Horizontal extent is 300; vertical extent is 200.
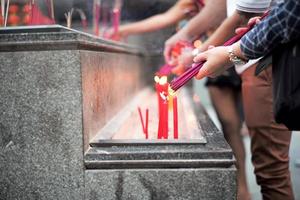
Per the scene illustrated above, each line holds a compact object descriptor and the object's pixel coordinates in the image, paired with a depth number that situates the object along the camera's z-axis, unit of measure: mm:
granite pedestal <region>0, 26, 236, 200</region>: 1792
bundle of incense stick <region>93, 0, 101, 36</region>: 3684
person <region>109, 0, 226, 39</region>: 2882
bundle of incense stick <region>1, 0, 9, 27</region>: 2198
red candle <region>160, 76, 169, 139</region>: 2182
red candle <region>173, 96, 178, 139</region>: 2158
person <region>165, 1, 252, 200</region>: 3344
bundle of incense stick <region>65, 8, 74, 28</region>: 2579
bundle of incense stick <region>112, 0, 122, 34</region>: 4062
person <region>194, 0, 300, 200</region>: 2521
